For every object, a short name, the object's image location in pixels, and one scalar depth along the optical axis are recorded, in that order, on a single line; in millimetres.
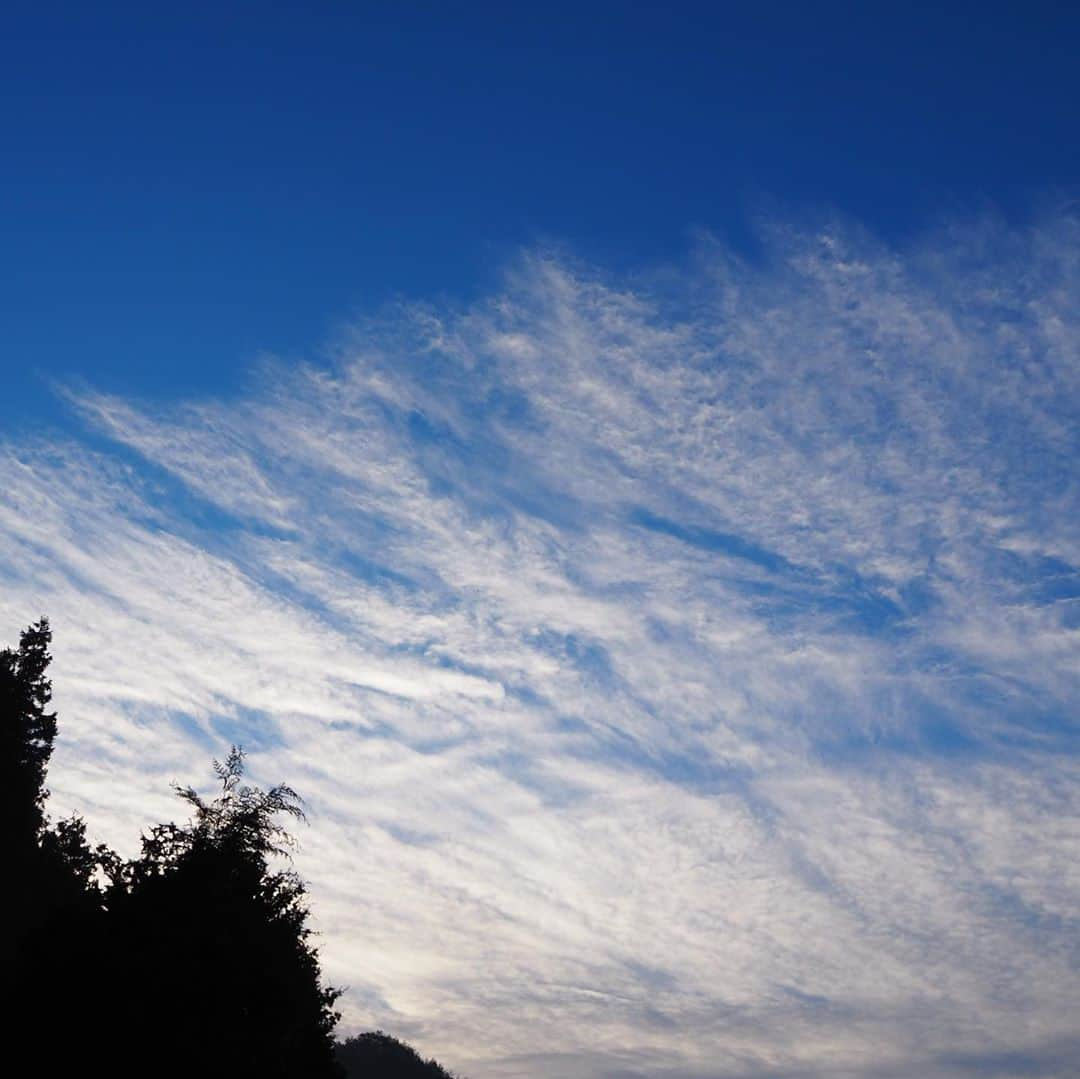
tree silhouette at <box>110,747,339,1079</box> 33594
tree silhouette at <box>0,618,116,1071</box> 33438
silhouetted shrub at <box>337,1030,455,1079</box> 118850
